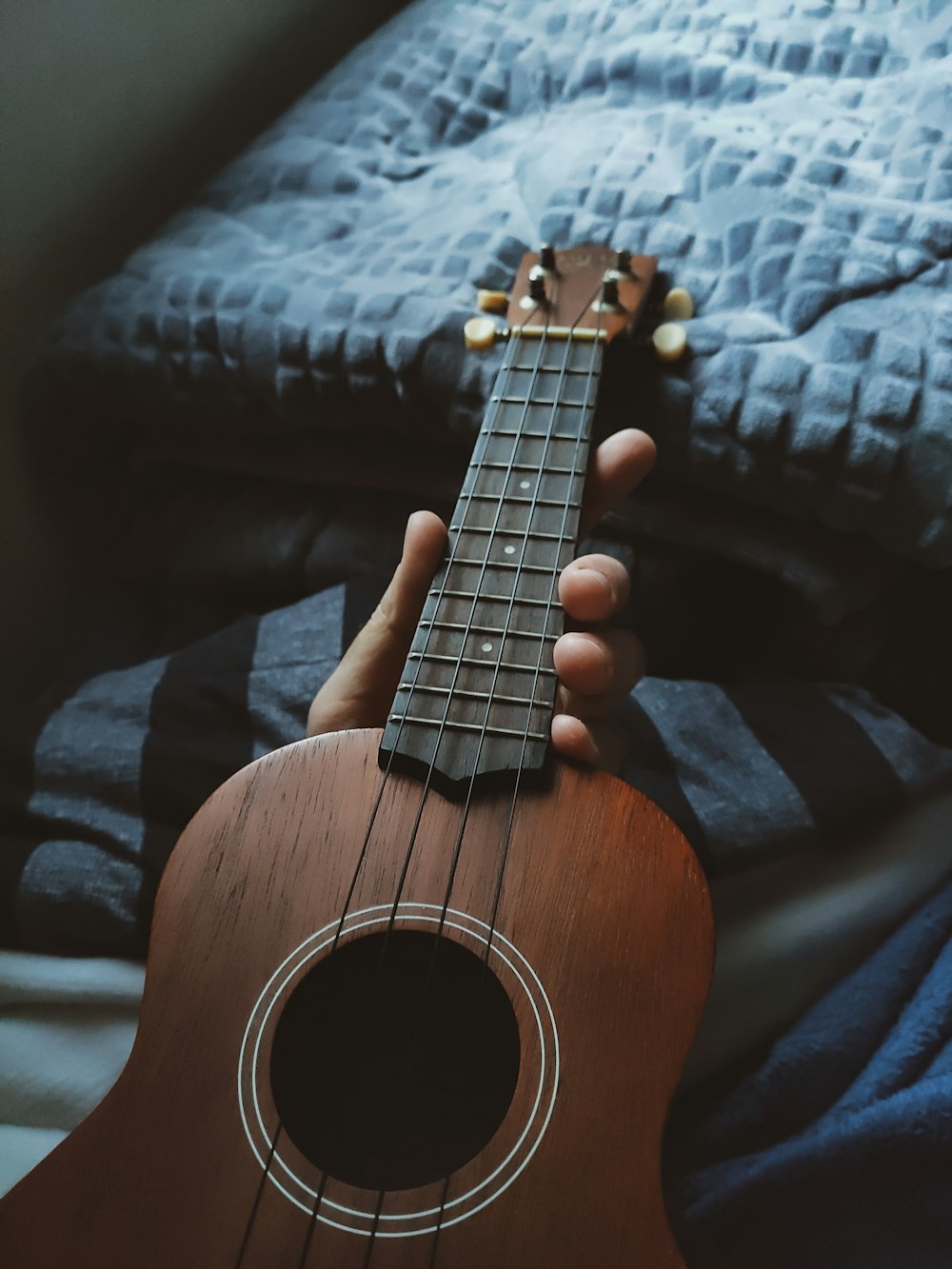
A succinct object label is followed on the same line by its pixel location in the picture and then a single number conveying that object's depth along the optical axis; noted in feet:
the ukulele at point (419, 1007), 1.46
